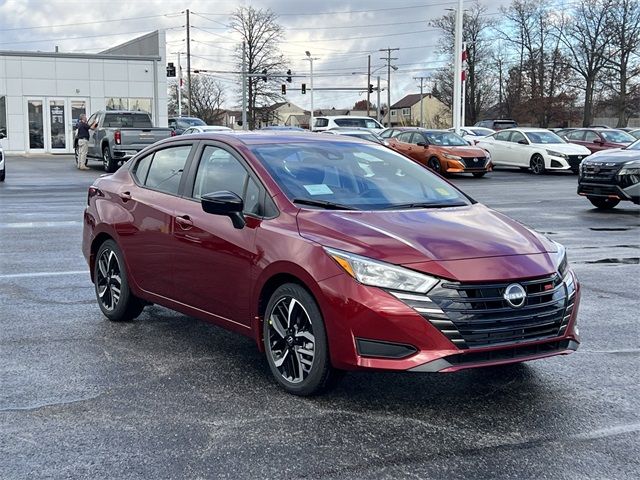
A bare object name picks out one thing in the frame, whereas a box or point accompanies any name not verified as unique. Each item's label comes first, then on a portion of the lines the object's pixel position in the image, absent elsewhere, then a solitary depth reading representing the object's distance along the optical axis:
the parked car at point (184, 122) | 35.78
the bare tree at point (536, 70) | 74.19
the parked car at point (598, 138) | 28.92
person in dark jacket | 27.59
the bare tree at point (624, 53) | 65.38
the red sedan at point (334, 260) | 4.22
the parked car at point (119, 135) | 24.64
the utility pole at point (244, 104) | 59.56
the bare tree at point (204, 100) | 96.75
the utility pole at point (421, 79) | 118.56
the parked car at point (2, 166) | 21.62
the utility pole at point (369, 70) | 96.31
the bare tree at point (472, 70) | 79.19
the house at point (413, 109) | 142.65
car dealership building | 37.91
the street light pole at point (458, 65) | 35.34
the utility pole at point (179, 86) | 67.38
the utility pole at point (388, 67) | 95.53
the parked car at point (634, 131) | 31.64
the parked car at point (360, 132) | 28.08
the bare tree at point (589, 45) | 67.33
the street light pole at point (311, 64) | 73.81
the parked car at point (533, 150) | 27.02
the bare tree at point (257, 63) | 80.19
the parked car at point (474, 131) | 37.58
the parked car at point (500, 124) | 48.22
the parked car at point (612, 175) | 14.60
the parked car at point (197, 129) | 26.96
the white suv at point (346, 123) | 33.09
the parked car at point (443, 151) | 24.91
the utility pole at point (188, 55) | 74.74
